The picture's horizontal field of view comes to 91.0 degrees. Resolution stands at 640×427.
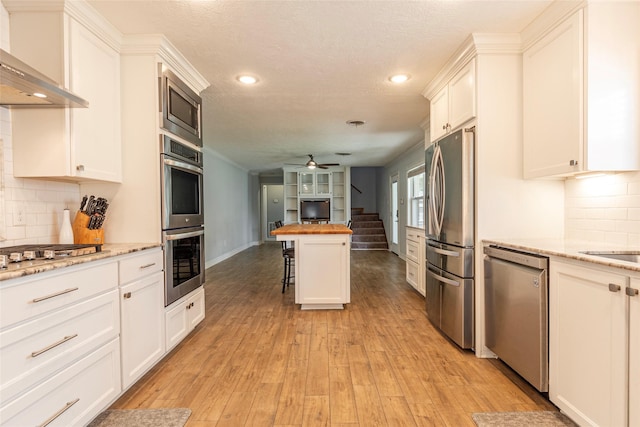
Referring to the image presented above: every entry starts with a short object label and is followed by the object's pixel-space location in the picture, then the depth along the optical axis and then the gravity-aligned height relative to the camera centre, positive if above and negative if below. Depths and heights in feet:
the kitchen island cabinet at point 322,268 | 11.91 -2.16
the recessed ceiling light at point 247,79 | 9.85 +4.25
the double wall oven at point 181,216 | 7.81 -0.10
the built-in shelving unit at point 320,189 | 29.71 +2.16
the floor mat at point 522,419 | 5.45 -3.71
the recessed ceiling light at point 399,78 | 9.93 +4.27
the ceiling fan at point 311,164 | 21.40 +3.22
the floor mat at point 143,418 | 5.53 -3.72
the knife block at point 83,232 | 6.97 -0.42
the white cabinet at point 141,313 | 6.25 -2.17
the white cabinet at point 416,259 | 13.25 -2.19
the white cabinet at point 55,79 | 6.18 +2.58
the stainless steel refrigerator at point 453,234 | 8.05 -0.66
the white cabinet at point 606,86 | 5.97 +2.35
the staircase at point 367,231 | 30.45 -2.04
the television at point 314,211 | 28.25 +0.03
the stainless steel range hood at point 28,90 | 4.45 +2.07
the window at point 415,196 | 20.18 +1.02
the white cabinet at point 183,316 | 7.98 -2.92
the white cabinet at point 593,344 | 4.33 -2.09
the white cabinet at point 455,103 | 8.13 +3.13
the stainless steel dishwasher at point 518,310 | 5.91 -2.11
